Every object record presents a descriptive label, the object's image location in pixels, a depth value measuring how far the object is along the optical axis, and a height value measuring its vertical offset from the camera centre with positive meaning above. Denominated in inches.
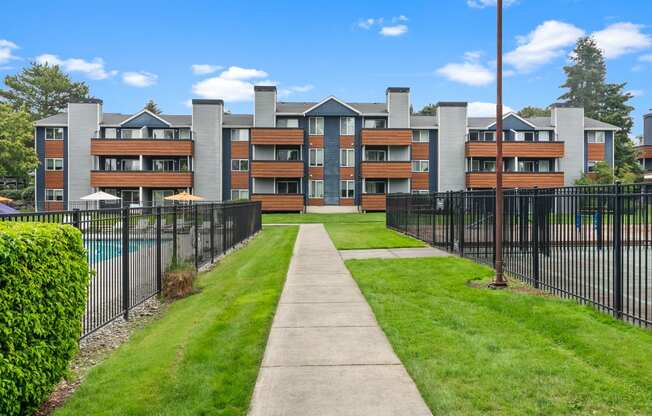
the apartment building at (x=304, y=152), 1700.3 +187.6
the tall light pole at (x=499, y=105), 375.6 +77.3
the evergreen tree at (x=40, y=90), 2598.4 +631.3
